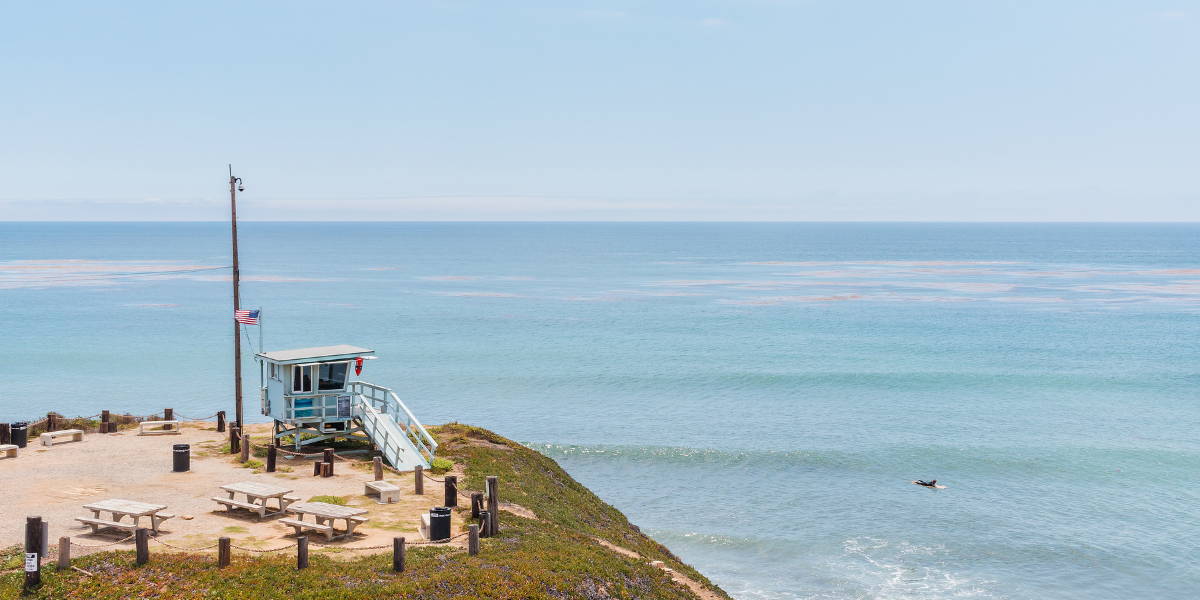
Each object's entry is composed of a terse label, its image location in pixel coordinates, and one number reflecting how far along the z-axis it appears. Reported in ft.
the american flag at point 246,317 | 98.70
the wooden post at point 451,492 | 74.02
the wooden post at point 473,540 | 62.79
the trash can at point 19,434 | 97.14
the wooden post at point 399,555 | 59.06
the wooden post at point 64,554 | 58.75
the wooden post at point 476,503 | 71.61
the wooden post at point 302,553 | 59.47
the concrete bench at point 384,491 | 77.05
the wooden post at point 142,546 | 59.52
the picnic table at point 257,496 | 71.10
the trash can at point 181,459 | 87.15
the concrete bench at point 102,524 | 65.92
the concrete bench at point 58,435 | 97.81
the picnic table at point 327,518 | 66.59
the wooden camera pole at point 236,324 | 103.65
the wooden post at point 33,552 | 56.13
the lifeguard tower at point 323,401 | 95.71
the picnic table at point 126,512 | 65.98
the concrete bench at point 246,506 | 71.05
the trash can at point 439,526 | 67.26
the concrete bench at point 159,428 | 105.29
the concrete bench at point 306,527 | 66.44
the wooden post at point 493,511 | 68.95
